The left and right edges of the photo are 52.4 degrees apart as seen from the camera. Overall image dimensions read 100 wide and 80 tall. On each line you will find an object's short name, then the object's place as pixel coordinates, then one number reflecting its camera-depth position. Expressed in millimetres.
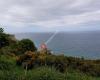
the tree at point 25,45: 8395
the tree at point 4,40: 9402
